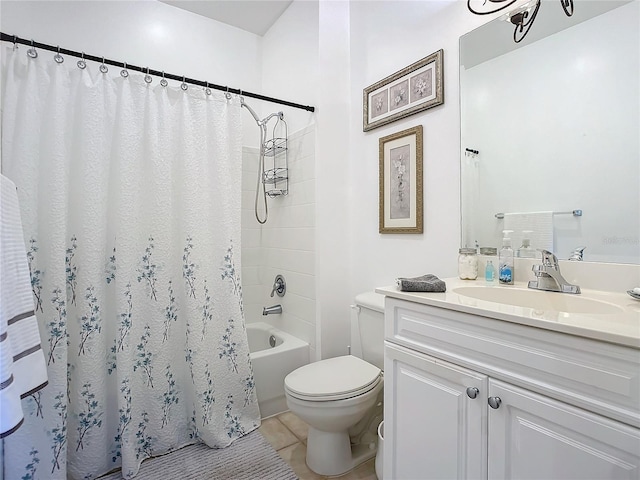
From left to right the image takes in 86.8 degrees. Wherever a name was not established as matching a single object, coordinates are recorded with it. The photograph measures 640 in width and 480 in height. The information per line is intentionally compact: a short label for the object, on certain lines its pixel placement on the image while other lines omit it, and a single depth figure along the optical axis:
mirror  1.09
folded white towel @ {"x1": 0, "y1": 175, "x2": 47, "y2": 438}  0.86
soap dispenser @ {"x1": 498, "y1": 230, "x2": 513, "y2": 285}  1.29
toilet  1.43
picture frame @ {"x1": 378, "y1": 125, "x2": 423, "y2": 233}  1.70
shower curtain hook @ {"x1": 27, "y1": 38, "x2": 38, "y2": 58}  1.37
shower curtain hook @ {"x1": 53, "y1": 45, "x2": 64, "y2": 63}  1.41
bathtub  1.97
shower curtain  1.37
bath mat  1.51
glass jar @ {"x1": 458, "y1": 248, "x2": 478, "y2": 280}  1.39
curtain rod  1.31
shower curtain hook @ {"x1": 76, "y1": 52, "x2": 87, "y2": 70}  1.47
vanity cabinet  0.70
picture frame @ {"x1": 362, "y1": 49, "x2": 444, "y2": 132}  1.61
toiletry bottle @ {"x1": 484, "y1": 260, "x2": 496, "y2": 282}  1.36
